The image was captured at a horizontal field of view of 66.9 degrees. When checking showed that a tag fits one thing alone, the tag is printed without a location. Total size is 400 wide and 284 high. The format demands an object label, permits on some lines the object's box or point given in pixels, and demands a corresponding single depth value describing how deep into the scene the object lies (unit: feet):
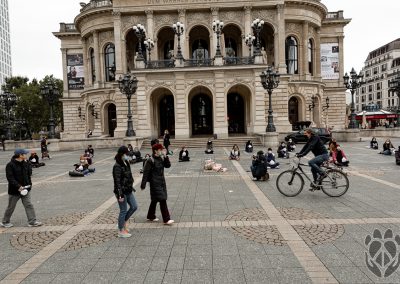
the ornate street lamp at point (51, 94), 89.76
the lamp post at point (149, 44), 107.27
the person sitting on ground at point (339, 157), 43.48
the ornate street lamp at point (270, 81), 82.33
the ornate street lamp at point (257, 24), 87.51
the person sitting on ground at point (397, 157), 46.37
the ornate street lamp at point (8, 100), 108.17
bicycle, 27.35
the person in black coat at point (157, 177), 20.22
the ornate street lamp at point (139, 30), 89.66
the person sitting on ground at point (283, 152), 59.36
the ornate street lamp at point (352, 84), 97.19
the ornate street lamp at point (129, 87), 82.58
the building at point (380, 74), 290.76
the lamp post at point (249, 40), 107.76
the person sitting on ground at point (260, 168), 36.14
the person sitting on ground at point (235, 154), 57.18
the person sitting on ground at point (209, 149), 68.59
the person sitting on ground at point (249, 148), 68.75
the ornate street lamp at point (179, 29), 95.45
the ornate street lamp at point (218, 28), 96.09
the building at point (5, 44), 382.57
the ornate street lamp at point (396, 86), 103.43
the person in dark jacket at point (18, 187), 21.08
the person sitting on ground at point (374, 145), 72.38
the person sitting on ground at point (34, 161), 56.08
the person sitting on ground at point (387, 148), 59.36
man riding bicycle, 27.07
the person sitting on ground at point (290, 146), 70.44
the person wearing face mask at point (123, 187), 18.38
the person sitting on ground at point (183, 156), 56.60
